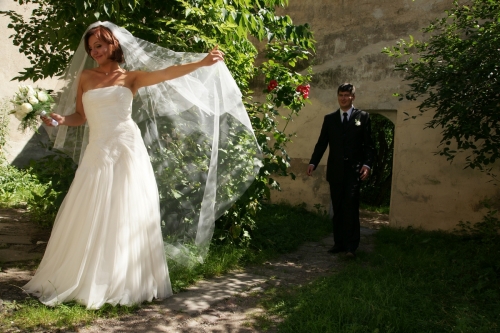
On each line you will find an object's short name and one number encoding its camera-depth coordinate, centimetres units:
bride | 308
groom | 484
